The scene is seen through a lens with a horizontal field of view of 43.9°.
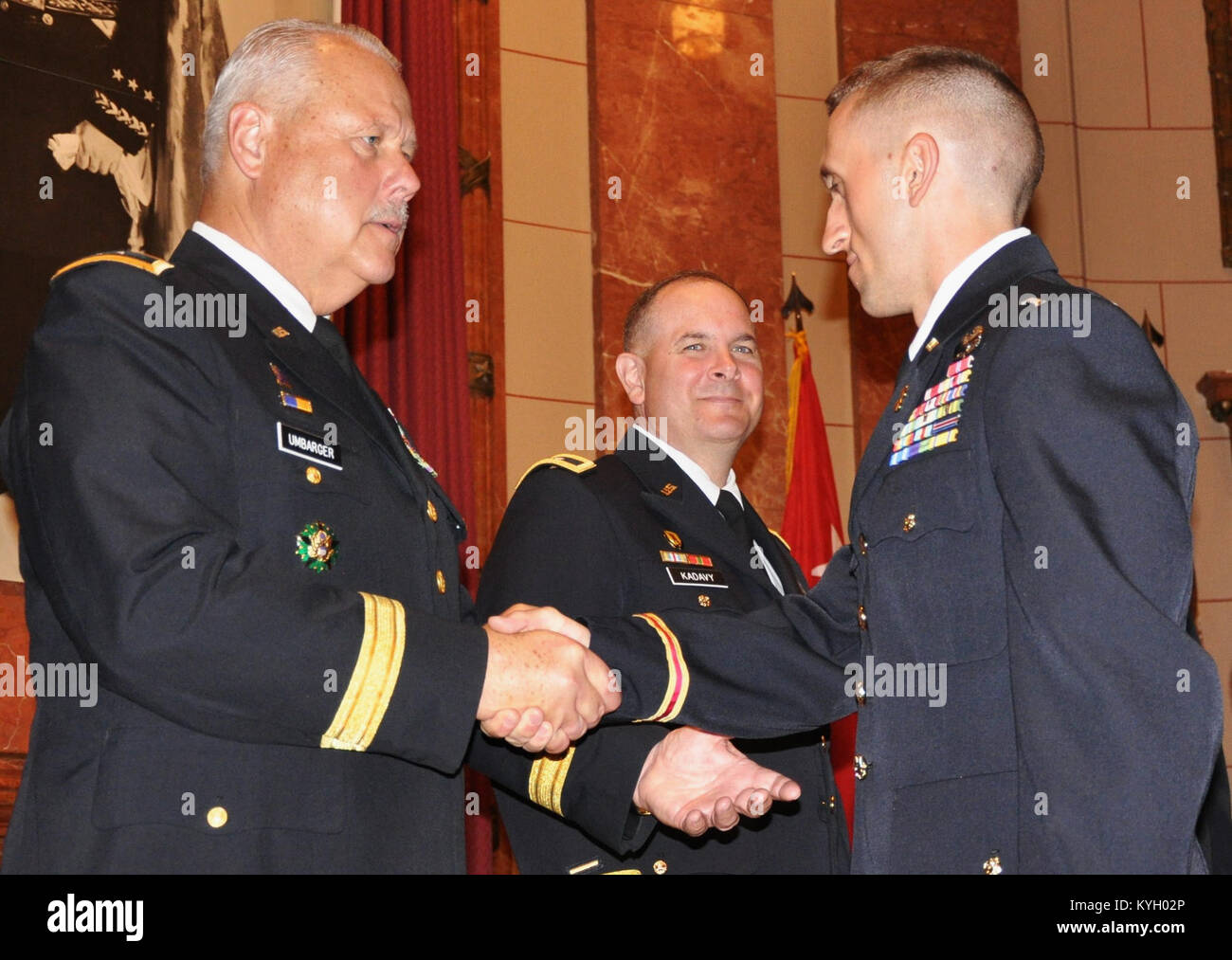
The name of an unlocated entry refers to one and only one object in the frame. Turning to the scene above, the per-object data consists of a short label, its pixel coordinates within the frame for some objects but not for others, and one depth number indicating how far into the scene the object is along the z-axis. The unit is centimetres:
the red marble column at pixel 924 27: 769
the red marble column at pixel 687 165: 689
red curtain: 552
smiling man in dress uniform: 322
